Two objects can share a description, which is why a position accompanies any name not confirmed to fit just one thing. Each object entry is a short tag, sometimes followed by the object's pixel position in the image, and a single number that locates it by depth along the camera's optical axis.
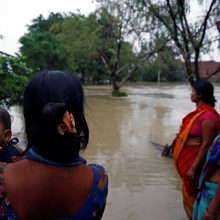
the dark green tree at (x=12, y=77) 4.16
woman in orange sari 2.11
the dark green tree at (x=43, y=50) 18.85
